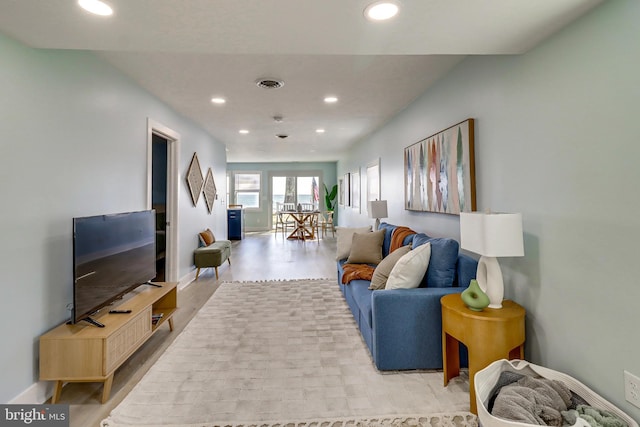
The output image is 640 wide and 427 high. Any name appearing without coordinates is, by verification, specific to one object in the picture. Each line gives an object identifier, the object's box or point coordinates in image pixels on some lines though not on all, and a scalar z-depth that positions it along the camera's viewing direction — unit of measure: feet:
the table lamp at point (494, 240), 5.60
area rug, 5.55
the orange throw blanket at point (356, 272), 10.01
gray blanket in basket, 4.18
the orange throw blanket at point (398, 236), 10.87
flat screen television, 6.26
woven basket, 4.13
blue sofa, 6.90
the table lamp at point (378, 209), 14.80
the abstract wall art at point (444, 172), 8.27
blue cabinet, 30.30
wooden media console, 5.96
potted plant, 35.22
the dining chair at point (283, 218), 37.02
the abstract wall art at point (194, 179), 14.84
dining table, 29.50
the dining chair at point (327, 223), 33.15
